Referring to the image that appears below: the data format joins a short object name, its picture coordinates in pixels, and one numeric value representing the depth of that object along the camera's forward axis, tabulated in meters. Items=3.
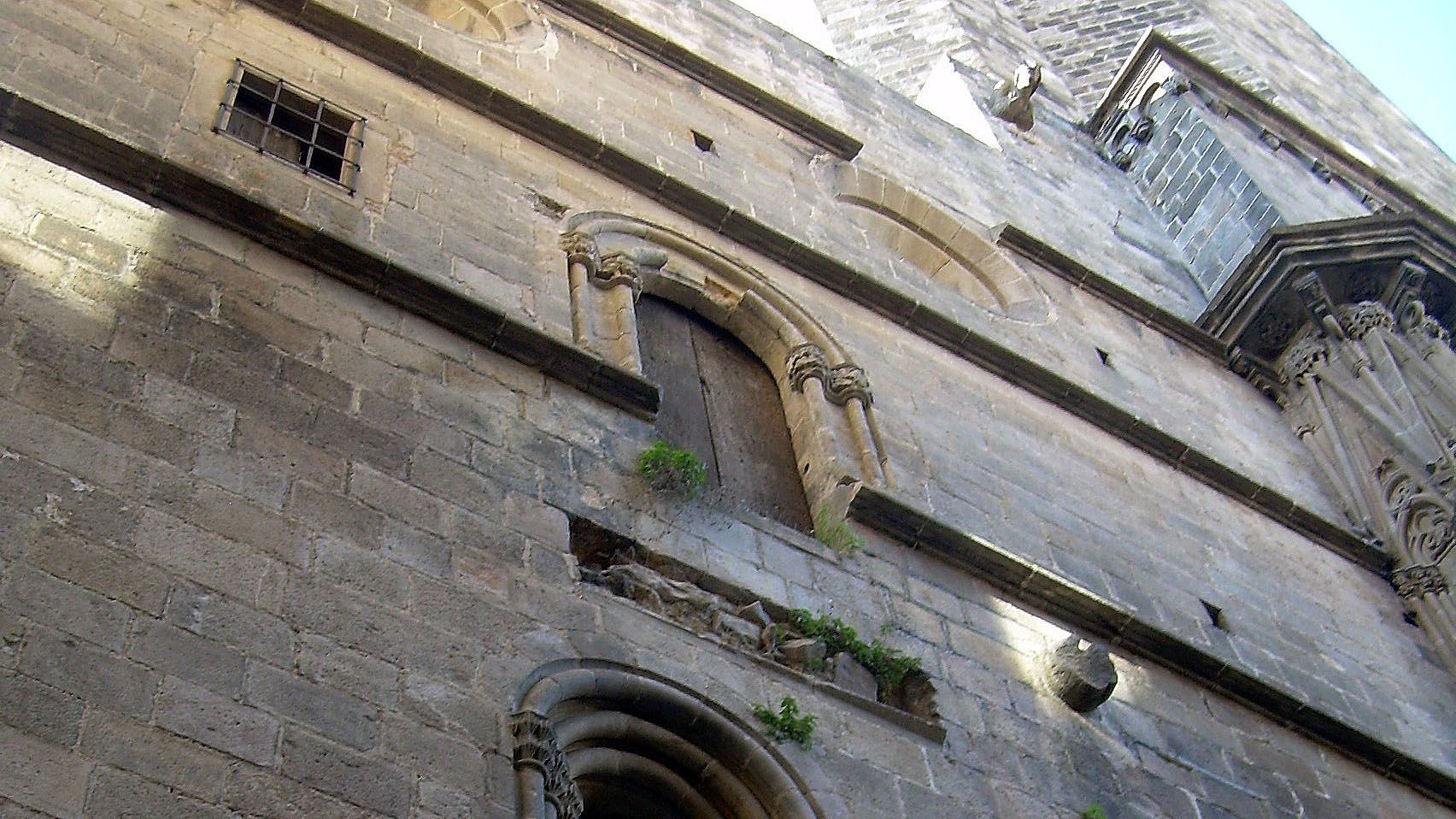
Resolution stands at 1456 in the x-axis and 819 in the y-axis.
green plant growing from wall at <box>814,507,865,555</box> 7.62
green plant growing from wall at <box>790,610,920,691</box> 6.91
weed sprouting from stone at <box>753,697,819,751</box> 6.23
